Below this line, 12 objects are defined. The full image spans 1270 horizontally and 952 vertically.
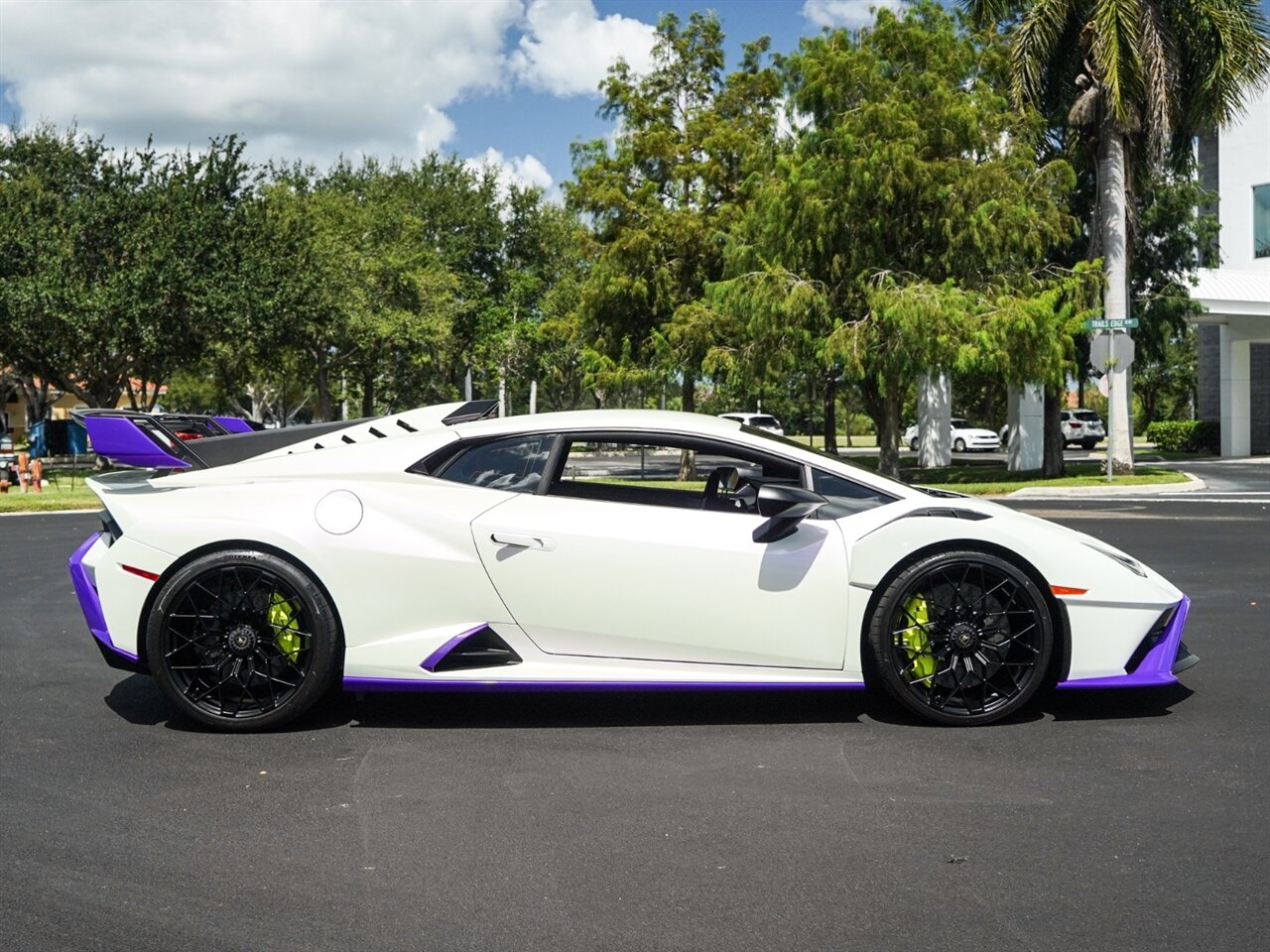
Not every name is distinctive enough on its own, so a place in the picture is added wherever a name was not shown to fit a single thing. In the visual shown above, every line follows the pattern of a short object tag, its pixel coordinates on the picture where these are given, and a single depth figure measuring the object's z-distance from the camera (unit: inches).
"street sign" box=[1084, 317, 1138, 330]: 883.4
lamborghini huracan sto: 202.5
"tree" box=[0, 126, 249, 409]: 1158.3
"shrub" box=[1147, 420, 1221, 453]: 1503.4
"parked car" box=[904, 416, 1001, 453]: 1927.9
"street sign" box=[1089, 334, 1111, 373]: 892.0
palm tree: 953.5
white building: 1397.6
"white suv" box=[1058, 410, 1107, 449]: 1893.5
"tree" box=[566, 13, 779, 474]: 1225.4
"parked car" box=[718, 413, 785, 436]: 1745.8
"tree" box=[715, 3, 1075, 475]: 914.1
